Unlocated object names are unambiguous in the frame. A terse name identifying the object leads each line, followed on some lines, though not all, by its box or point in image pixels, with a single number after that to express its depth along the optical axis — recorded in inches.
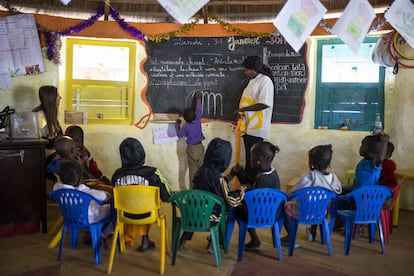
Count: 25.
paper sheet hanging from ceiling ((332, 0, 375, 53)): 153.8
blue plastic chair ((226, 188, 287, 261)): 141.2
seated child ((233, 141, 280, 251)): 147.8
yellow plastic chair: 134.0
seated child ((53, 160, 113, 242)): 144.4
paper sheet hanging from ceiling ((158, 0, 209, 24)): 119.0
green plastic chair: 135.9
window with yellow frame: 245.9
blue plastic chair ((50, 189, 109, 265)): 139.6
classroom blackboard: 239.9
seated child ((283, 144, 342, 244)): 156.2
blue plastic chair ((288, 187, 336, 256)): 147.3
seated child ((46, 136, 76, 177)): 165.9
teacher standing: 192.5
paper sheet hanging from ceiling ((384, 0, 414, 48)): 161.8
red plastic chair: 165.6
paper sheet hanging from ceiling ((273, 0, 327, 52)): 140.8
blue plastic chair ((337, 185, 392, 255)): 151.6
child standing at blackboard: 234.7
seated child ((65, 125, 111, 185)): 180.4
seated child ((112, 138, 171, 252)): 146.9
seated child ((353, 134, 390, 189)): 163.9
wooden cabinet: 167.5
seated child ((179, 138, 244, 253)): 140.9
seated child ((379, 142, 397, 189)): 174.4
